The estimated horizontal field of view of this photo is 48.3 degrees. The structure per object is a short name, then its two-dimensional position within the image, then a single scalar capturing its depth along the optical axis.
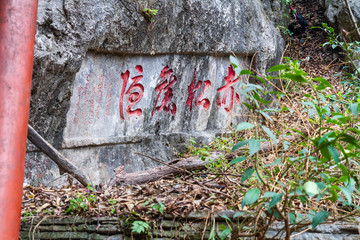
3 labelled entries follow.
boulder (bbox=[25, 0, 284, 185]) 3.90
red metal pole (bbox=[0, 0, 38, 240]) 1.65
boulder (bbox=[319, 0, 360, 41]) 7.43
